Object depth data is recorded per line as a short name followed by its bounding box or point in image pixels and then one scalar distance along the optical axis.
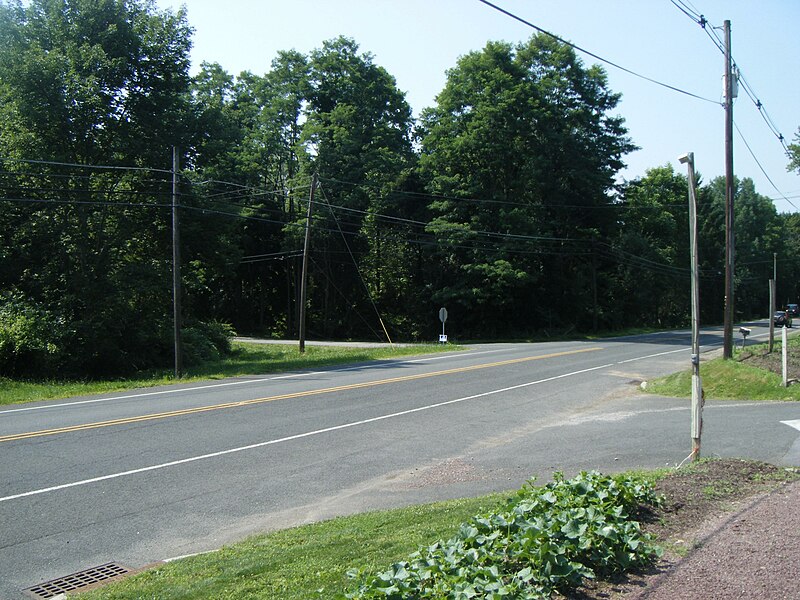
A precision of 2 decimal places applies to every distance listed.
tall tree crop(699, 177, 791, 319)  81.56
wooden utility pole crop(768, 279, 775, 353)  21.01
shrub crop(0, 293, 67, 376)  22.17
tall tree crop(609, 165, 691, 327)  59.56
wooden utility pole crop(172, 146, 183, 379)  23.06
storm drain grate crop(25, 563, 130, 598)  5.35
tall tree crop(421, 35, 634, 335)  47.91
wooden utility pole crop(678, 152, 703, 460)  8.12
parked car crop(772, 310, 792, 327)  61.16
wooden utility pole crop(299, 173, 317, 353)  31.67
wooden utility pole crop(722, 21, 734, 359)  20.20
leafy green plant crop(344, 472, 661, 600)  3.74
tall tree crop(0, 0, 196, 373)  25.80
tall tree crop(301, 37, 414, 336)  50.62
